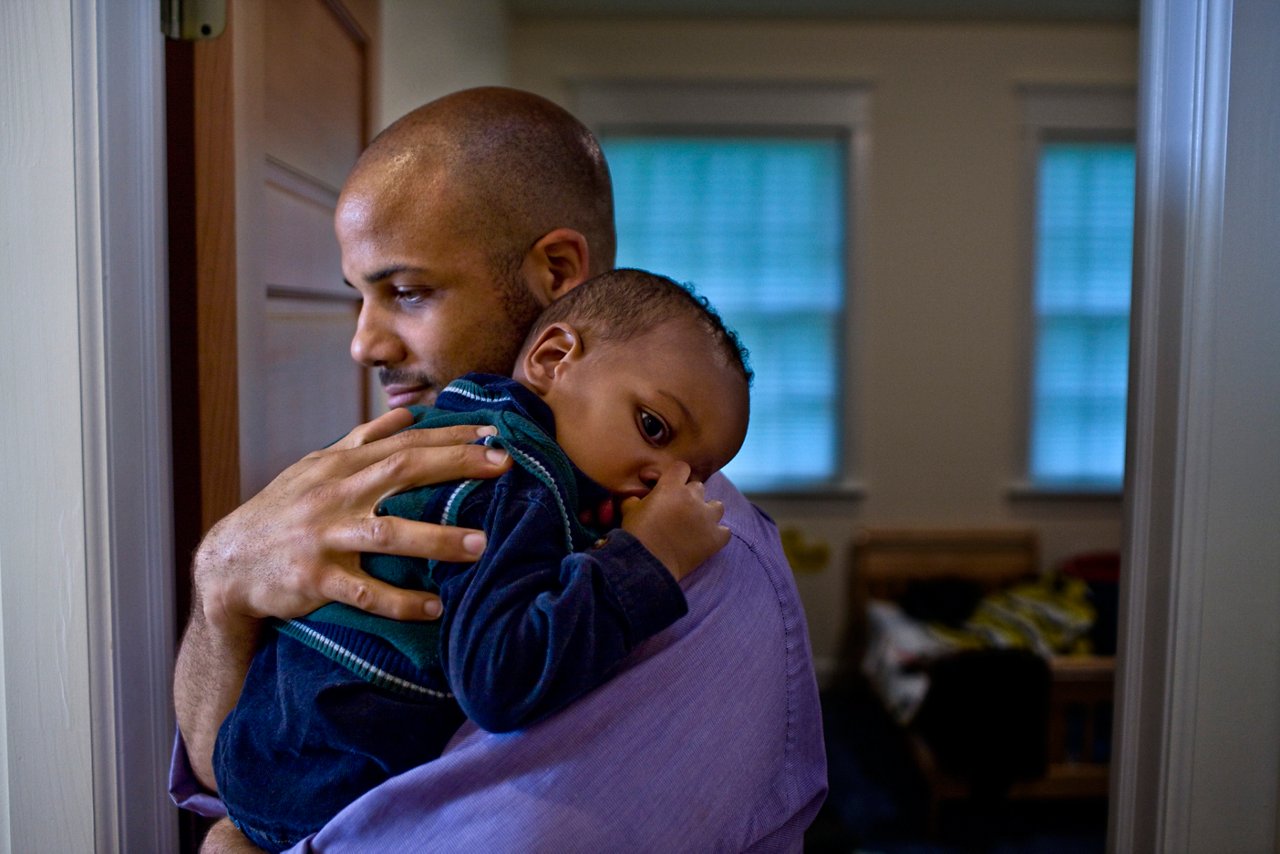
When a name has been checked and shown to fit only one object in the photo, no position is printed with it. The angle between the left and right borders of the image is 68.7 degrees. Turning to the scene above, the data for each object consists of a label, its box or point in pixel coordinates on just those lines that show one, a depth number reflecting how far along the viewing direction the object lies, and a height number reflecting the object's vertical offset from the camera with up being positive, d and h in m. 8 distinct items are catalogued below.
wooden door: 1.12 +0.16
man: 0.78 -0.20
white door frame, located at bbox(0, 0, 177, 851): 0.93 -0.04
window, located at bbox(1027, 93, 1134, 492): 4.73 +0.42
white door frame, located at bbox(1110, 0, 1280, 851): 0.93 -0.04
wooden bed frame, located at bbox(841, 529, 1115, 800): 4.81 -0.95
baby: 0.74 -0.16
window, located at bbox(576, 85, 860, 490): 4.68 +0.75
